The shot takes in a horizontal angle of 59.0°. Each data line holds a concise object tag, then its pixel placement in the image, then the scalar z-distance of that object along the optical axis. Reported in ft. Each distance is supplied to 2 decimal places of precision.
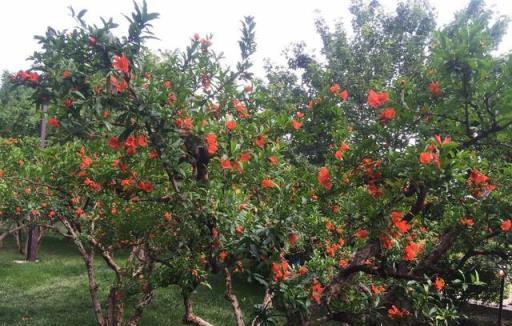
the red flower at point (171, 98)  9.12
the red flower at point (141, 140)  9.07
